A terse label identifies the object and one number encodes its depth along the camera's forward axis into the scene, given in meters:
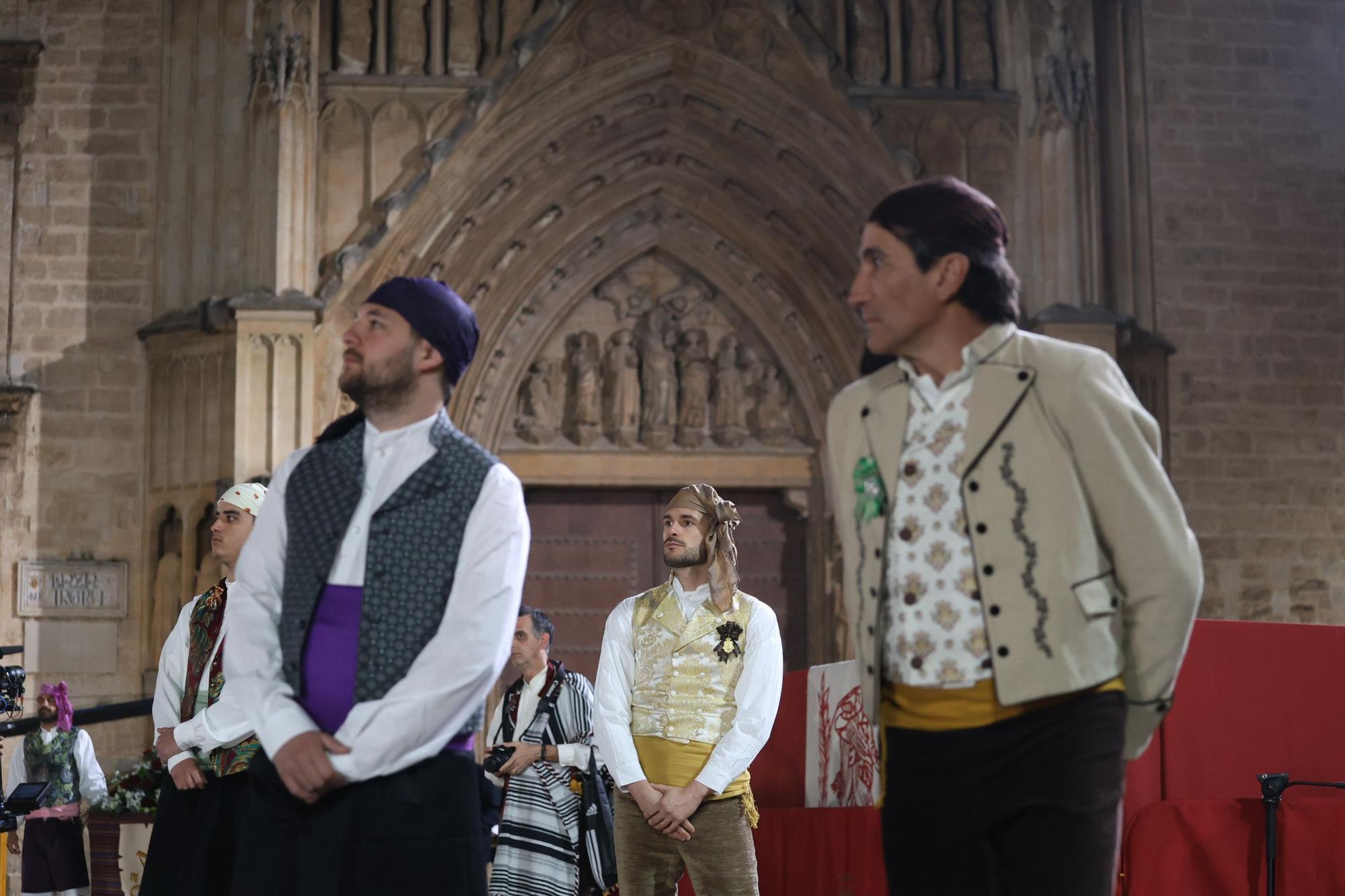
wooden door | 11.76
